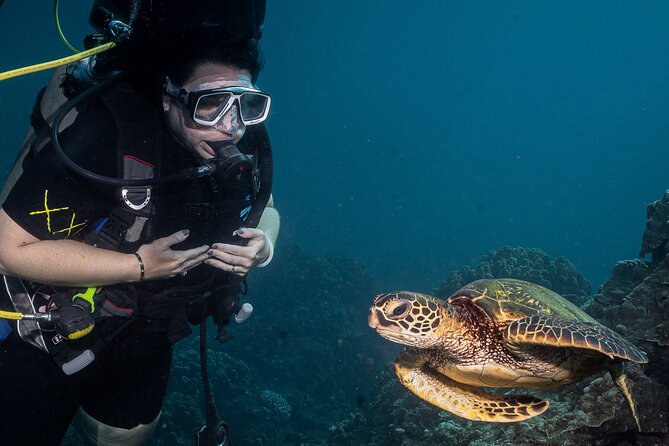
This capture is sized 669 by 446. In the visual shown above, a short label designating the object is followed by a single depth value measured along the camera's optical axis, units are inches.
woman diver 81.2
